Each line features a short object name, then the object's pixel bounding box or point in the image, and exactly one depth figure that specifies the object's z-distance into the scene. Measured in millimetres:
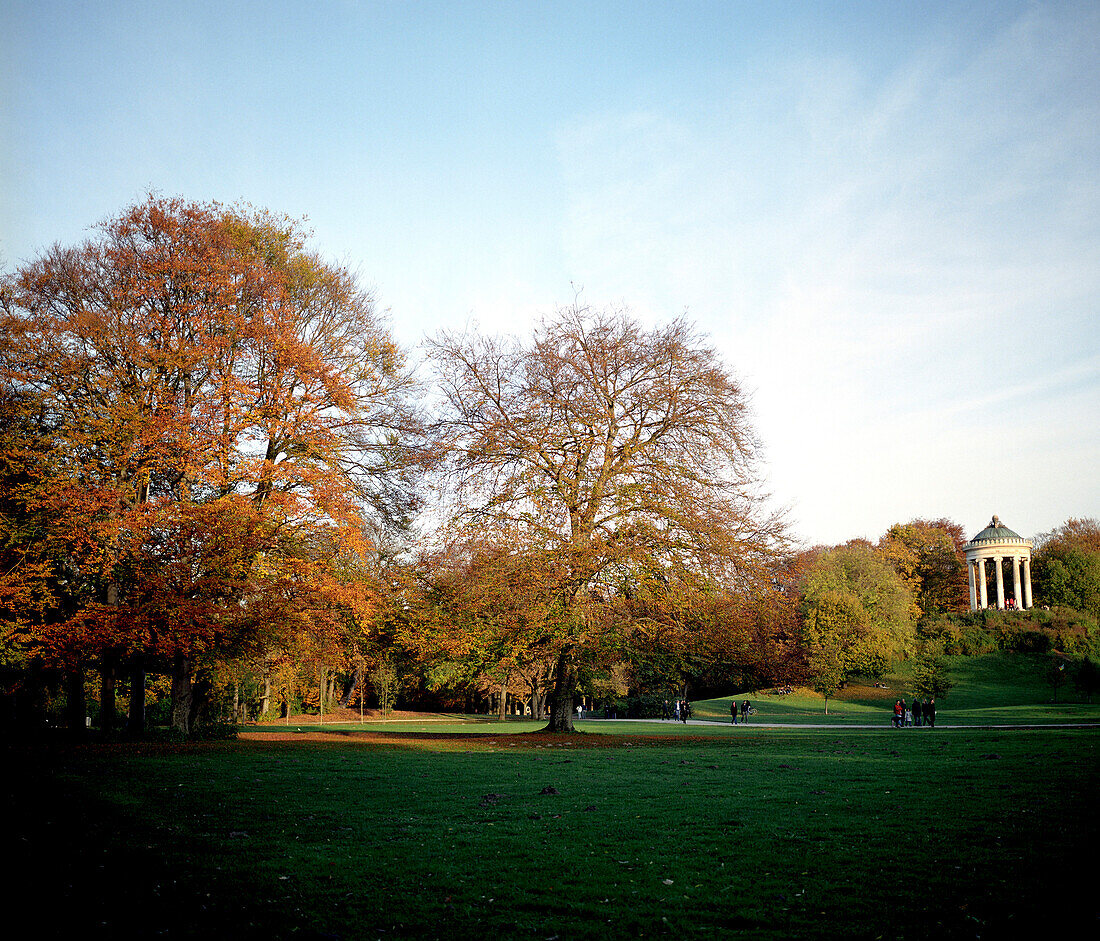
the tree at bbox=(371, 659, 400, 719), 64769
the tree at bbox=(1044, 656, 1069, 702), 57700
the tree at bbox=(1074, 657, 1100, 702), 48781
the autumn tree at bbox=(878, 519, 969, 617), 98500
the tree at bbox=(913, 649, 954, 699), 45531
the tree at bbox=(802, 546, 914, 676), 63531
